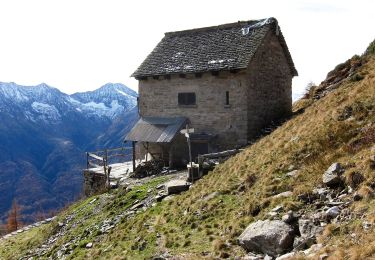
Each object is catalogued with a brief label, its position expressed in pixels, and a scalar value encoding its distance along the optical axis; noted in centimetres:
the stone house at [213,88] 2903
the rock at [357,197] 990
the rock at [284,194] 1218
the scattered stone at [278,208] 1141
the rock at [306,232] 945
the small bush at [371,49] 3144
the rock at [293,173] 1359
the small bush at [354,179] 1054
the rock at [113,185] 2799
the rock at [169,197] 1913
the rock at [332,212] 980
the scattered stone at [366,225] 854
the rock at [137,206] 2015
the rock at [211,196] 1587
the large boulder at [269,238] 995
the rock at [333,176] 1121
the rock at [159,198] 1978
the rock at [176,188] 2014
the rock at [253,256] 1011
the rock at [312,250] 880
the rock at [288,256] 901
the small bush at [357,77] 2397
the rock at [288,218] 1055
